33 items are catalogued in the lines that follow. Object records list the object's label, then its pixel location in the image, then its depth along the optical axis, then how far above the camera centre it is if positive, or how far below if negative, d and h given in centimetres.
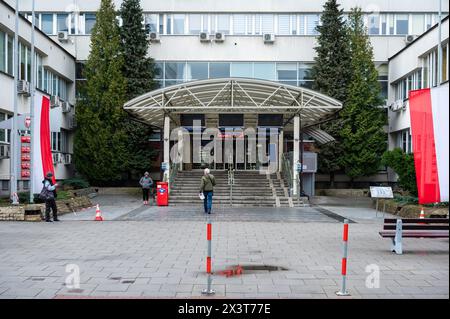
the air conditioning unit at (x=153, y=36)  3269 +841
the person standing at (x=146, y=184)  2411 -118
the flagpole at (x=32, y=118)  1653 +153
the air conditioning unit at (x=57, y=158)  2916 +15
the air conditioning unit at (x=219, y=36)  3284 +846
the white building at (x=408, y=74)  2614 +528
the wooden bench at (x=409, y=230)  980 -140
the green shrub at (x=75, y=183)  2855 -133
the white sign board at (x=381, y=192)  1691 -106
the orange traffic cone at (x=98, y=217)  1641 -190
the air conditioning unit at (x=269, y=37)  3272 +837
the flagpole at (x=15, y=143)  1702 +61
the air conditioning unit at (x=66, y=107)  3023 +339
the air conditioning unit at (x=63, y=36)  3266 +841
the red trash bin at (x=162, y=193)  2286 -154
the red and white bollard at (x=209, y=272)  648 -148
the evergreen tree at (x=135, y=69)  3028 +578
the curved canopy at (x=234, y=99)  2333 +330
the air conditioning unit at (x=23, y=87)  2286 +347
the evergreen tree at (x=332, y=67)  3062 +597
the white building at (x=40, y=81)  2152 +441
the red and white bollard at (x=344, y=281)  652 -161
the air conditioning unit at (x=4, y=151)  2102 +41
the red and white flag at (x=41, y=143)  1684 +63
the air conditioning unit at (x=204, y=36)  3283 +846
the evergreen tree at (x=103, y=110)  2969 +311
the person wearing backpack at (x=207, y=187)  1823 -98
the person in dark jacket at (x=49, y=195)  1559 -111
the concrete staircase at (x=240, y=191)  2359 -154
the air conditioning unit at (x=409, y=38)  3256 +830
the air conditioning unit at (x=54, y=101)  2801 +346
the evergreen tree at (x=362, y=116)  3038 +287
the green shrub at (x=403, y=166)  1903 -17
